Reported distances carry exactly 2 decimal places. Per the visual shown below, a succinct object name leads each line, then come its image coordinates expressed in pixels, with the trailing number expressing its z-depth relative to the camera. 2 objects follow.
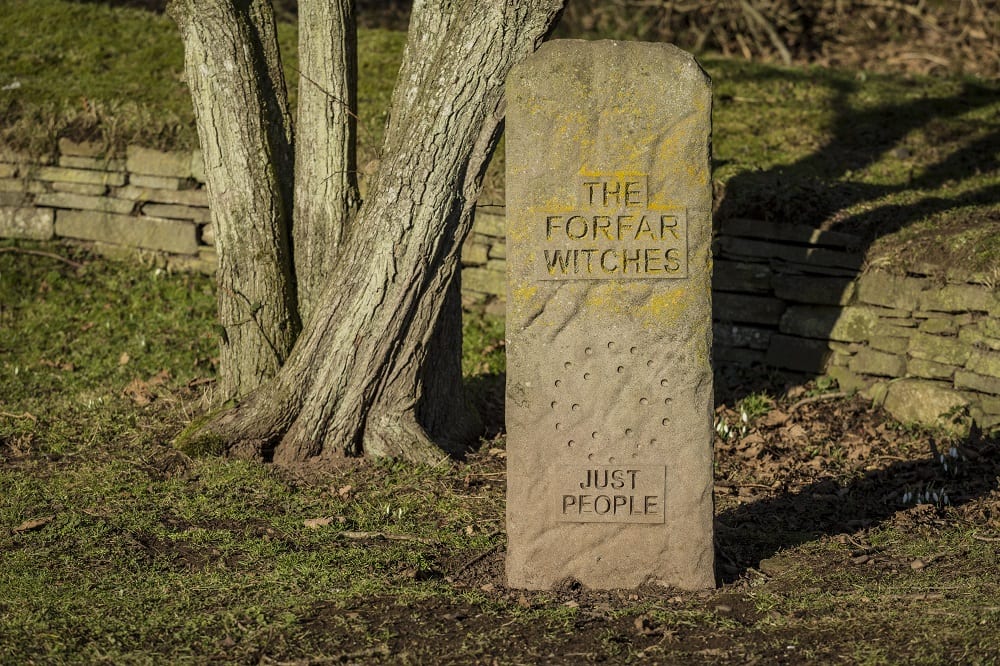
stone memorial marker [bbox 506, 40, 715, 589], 8.35
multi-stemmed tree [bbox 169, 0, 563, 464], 10.61
